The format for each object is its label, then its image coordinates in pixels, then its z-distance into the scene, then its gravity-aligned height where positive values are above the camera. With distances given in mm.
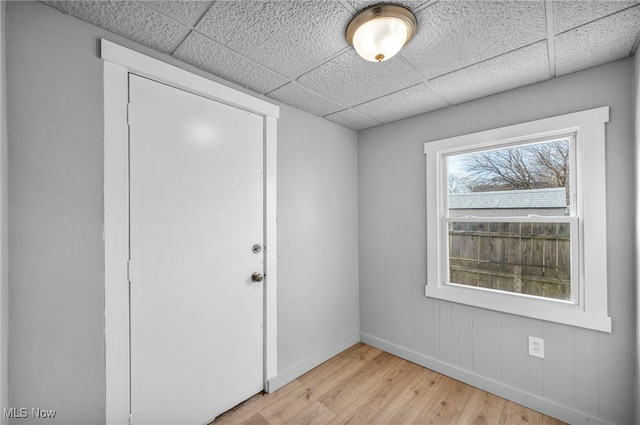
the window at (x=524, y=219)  1728 -61
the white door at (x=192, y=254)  1504 -246
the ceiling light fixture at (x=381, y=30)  1208 +839
